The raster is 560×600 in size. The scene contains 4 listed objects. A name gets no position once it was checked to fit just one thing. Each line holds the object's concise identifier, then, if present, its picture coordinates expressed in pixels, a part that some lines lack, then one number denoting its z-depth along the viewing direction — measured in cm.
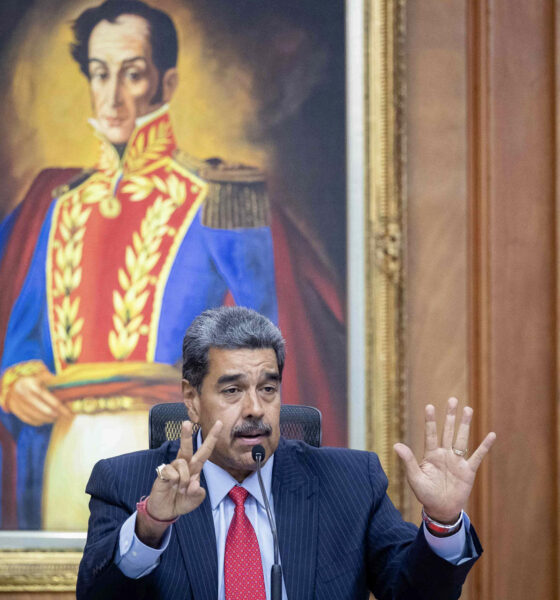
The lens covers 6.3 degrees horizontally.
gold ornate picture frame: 969
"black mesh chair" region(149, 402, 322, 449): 908
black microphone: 860
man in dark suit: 870
